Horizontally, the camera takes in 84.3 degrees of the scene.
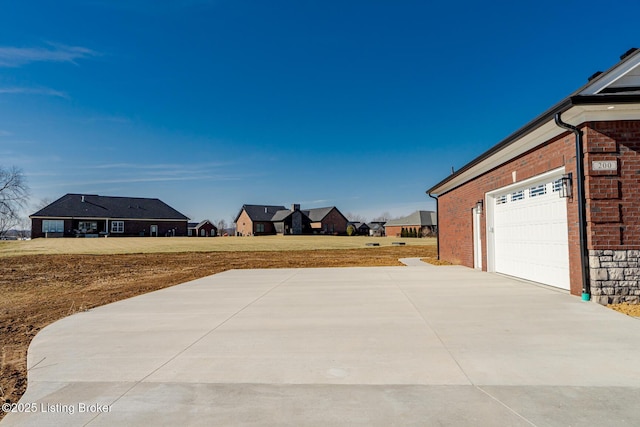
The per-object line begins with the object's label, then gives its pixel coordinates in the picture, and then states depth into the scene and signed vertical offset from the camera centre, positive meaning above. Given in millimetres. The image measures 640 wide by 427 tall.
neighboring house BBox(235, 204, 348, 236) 68062 +2058
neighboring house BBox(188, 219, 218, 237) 68000 +243
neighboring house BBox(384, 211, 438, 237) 63031 +1389
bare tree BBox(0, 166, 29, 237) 38219 +2781
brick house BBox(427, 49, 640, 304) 6508 +880
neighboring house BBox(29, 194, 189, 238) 49344 +2026
